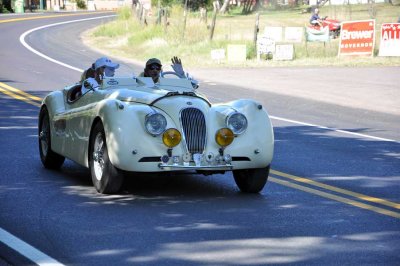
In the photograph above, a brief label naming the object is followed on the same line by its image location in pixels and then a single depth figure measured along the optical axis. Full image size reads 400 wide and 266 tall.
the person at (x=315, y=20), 43.56
